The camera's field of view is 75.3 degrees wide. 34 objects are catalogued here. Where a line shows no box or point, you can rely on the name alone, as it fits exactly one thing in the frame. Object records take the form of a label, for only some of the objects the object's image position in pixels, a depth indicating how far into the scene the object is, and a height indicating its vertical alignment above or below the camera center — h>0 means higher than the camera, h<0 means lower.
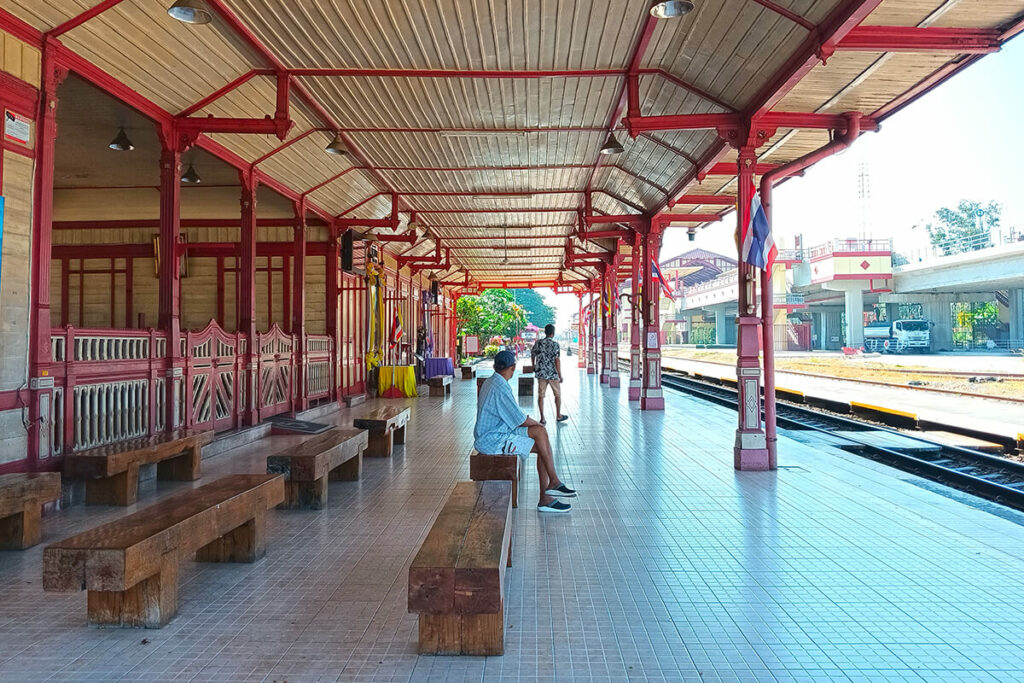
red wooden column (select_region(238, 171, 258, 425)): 10.23 +0.66
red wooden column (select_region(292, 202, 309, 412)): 12.32 +0.83
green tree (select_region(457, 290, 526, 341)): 39.06 +2.10
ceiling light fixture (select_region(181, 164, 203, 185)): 10.27 +2.68
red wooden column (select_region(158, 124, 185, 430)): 7.84 +1.01
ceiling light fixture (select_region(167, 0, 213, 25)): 5.27 +2.70
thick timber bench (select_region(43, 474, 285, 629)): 2.98 -0.99
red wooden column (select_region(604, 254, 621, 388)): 19.80 +0.31
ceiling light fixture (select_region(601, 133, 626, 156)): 8.54 +2.61
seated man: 5.33 -0.59
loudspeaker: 13.87 +2.05
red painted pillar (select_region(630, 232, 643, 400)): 15.27 +0.41
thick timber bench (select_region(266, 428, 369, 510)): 5.39 -0.99
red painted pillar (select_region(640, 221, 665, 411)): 13.20 +0.30
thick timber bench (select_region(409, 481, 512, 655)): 2.90 -1.07
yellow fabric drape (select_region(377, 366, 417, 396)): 16.69 -0.80
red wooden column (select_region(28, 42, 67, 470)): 5.67 +0.56
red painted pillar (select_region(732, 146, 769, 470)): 7.45 -0.22
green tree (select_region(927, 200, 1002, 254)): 58.03 +11.01
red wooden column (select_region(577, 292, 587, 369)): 32.62 +0.31
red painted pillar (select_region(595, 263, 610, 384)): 20.72 +0.92
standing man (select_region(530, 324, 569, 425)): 11.18 -0.30
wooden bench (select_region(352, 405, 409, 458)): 7.89 -0.96
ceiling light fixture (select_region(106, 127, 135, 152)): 8.82 +2.79
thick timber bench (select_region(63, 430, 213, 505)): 5.45 -0.97
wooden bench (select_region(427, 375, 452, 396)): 16.75 -0.96
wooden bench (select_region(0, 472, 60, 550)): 4.38 -1.07
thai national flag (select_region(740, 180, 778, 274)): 7.37 +1.22
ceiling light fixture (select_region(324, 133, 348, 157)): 9.49 +2.88
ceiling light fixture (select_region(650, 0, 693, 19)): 5.16 +2.64
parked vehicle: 41.38 +0.36
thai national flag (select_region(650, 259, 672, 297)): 12.84 +1.38
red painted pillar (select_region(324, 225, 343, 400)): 14.52 +1.15
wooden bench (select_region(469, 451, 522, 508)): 5.23 -0.96
